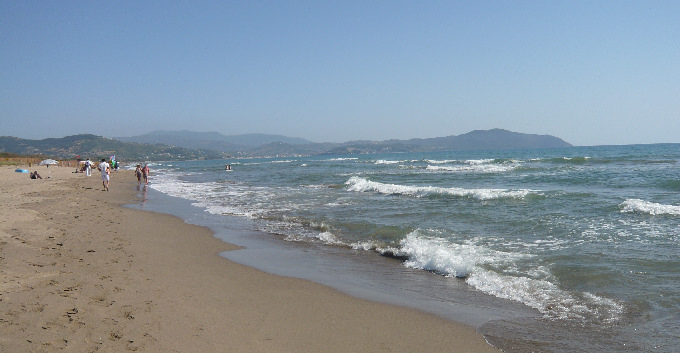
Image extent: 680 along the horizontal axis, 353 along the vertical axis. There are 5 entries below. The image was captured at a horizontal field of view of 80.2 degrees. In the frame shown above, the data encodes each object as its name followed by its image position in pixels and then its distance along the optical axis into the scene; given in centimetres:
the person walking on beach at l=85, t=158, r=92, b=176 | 3638
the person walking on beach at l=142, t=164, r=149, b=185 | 2939
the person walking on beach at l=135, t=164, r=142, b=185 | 2959
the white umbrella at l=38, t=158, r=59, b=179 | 4603
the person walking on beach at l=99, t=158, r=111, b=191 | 2206
